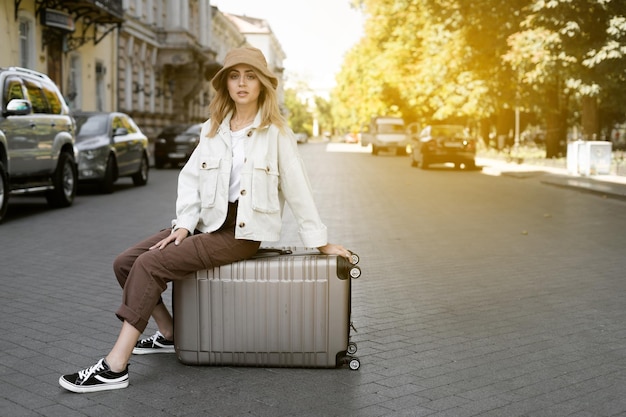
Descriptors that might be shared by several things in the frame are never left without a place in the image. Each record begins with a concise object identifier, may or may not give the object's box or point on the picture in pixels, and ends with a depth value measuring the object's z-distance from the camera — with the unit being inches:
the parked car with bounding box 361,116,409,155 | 1989.4
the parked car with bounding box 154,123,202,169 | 1161.4
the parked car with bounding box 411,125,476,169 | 1203.9
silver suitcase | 184.9
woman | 180.7
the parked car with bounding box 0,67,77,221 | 494.3
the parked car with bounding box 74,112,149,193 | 712.4
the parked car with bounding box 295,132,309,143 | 4228.3
